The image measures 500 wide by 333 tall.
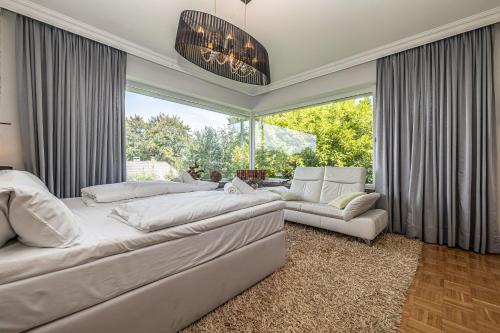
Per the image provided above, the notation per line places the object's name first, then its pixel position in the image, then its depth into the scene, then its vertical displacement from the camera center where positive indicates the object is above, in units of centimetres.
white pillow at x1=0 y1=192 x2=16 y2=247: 88 -22
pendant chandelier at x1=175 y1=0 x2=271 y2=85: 184 +107
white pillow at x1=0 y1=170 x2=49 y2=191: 104 -6
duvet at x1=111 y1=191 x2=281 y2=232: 127 -28
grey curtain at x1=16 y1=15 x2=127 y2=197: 237 +69
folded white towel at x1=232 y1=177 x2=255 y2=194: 227 -20
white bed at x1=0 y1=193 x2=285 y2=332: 85 -53
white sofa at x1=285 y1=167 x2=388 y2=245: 271 -54
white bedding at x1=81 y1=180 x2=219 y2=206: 213 -25
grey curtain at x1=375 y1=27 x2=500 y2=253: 250 +32
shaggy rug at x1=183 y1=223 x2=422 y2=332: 139 -95
